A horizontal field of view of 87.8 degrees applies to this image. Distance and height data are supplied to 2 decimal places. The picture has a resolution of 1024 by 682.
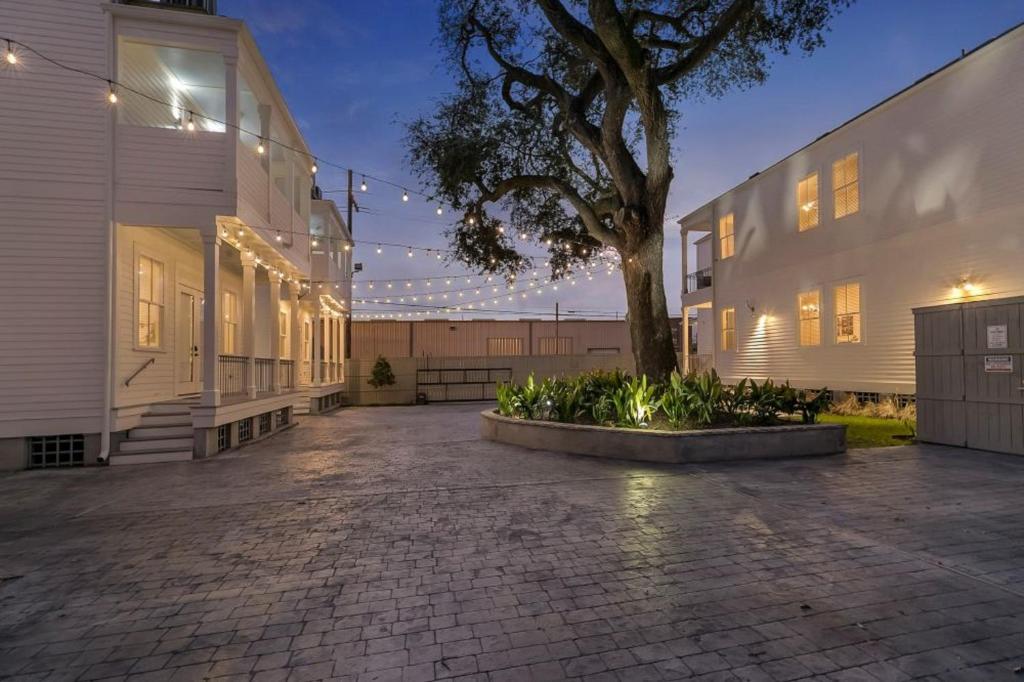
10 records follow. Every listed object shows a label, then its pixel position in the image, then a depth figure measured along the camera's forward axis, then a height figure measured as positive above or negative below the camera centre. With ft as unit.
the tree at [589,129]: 31.22 +15.51
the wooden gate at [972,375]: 23.36 -1.09
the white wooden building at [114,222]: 25.11 +6.82
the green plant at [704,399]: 25.14 -2.20
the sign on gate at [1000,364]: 23.34 -0.57
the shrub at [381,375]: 63.82 -2.45
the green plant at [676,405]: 24.88 -2.44
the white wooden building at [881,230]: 29.73 +8.57
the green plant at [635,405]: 25.21 -2.50
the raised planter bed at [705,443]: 23.00 -4.05
